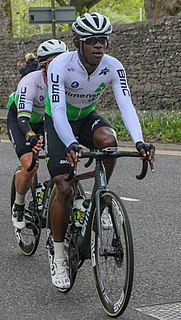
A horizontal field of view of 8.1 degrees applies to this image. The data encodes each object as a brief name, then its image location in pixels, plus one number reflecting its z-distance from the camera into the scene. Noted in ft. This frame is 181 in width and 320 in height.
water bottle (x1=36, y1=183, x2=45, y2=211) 34.61
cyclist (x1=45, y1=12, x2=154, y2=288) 27.47
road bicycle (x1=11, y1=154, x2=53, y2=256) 34.02
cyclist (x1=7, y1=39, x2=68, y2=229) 33.94
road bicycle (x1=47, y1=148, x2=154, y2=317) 25.13
